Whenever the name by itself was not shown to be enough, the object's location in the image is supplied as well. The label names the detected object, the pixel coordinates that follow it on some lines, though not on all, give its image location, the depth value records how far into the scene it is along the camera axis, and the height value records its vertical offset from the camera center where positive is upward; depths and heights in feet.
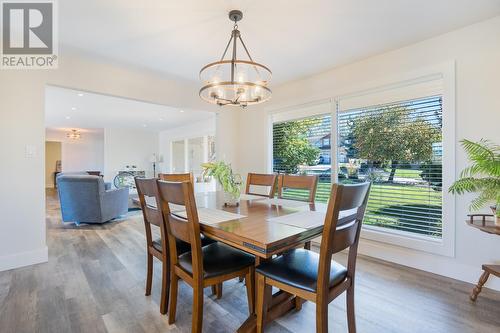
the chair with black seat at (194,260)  4.33 -2.03
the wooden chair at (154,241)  5.38 -1.94
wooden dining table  3.58 -1.12
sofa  13.20 -1.95
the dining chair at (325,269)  3.69 -1.97
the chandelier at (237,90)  6.14 +2.16
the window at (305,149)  10.82 +0.80
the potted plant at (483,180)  5.76 -0.36
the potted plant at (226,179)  6.16 -0.36
